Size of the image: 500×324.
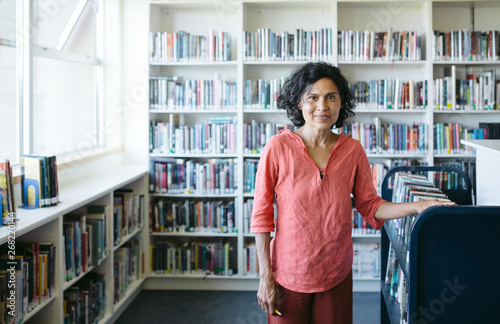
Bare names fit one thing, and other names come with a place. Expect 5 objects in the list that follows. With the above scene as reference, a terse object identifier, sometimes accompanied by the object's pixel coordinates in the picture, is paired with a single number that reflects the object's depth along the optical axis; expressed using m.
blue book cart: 1.36
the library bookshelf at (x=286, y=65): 3.72
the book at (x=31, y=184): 2.42
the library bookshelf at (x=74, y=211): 2.26
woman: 1.59
